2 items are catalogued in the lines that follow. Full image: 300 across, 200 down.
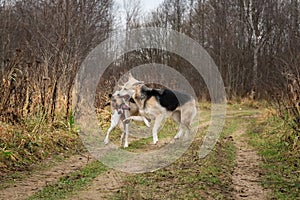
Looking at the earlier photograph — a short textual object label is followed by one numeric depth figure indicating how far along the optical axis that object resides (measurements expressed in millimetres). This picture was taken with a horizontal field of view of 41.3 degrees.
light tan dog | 8961
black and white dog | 9039
